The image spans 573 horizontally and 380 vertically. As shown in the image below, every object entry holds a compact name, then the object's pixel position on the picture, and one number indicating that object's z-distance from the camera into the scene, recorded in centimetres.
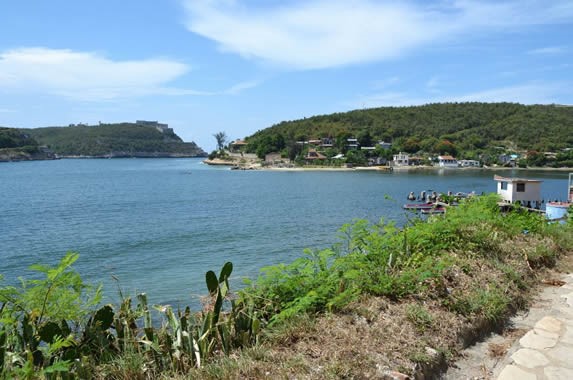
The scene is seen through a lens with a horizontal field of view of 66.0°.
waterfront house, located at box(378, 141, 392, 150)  15140
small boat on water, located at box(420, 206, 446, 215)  4231
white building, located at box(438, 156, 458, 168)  13288
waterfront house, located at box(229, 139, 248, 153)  18400
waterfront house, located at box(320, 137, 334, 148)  15975
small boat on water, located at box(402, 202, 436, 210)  4347
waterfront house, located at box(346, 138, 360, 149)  15288
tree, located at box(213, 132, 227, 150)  19950
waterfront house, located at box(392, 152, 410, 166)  13662
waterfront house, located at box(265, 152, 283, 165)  14388
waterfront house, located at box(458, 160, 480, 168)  13488
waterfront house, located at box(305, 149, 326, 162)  13930
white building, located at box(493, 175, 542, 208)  3856
